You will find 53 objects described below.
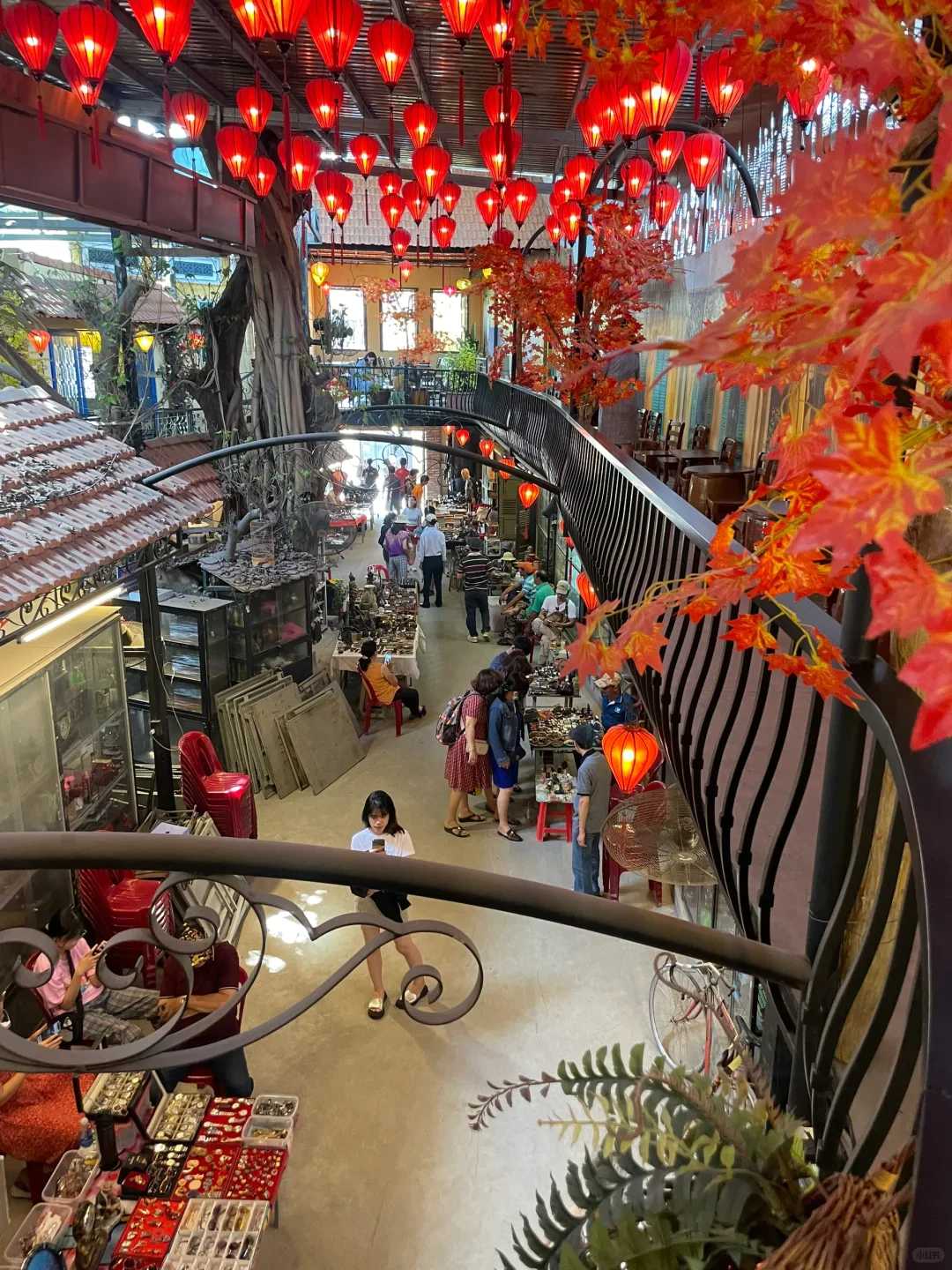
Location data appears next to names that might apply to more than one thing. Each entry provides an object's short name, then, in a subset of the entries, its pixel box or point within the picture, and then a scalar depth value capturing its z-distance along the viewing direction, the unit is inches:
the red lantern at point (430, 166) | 400.2
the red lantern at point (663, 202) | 421.1
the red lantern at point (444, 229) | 579.2
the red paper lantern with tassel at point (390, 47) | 271.9
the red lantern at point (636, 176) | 403.2
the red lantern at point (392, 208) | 515.8
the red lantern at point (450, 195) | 534.9
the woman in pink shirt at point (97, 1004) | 126.1
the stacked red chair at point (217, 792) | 315.3
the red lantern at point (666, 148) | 357.7
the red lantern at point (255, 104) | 318.3
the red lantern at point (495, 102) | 340.5
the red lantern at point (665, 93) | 239.8
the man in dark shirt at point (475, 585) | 574.2
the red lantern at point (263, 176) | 395.5
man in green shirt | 508.1
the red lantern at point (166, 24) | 215.9
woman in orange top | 442.0
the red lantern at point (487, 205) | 494.3
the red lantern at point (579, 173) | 406.0
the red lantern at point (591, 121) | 308.8
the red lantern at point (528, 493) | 553.0
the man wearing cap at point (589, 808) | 285.4
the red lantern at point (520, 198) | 474.6
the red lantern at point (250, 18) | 225.1
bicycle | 193.0
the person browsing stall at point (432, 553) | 637.3
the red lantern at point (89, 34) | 247.1
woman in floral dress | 334.3
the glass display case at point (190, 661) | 376.2
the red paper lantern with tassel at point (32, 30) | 253.1
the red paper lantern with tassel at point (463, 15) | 225.0
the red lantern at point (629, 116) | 265.1
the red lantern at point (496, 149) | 363.5
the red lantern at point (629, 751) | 224.7
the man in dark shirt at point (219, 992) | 193.8
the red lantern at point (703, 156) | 359.9
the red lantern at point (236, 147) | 359.6
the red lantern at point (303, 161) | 387.5
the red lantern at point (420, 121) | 343.6
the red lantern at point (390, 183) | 509.4
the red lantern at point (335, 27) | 236.4
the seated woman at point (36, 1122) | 177.3
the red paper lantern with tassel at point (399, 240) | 551.2
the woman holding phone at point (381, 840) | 241.1
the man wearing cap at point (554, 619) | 466.6
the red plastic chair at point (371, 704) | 443.5
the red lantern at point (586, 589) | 362.6
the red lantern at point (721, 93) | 264.8
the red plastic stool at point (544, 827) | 339.3
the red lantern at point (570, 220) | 374.4
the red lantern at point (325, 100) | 316.2
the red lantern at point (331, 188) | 450.6
